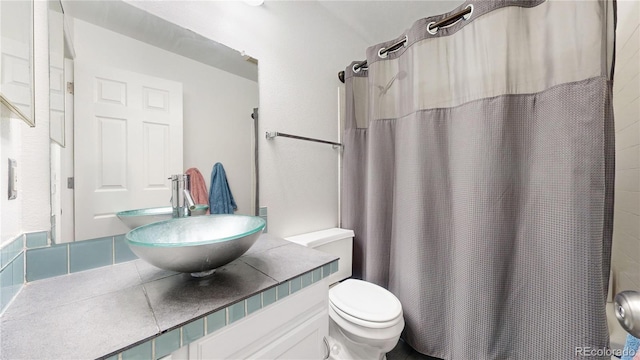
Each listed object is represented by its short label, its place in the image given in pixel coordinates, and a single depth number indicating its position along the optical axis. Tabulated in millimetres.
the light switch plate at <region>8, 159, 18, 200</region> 596
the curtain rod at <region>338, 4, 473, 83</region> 1086
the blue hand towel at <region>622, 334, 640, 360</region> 812
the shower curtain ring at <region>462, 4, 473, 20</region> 1064
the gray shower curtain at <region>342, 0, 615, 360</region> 847
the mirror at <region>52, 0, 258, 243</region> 791
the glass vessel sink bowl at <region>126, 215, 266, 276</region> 565
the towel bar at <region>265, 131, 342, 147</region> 1293
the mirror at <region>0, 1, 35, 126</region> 531
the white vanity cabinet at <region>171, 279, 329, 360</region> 544
